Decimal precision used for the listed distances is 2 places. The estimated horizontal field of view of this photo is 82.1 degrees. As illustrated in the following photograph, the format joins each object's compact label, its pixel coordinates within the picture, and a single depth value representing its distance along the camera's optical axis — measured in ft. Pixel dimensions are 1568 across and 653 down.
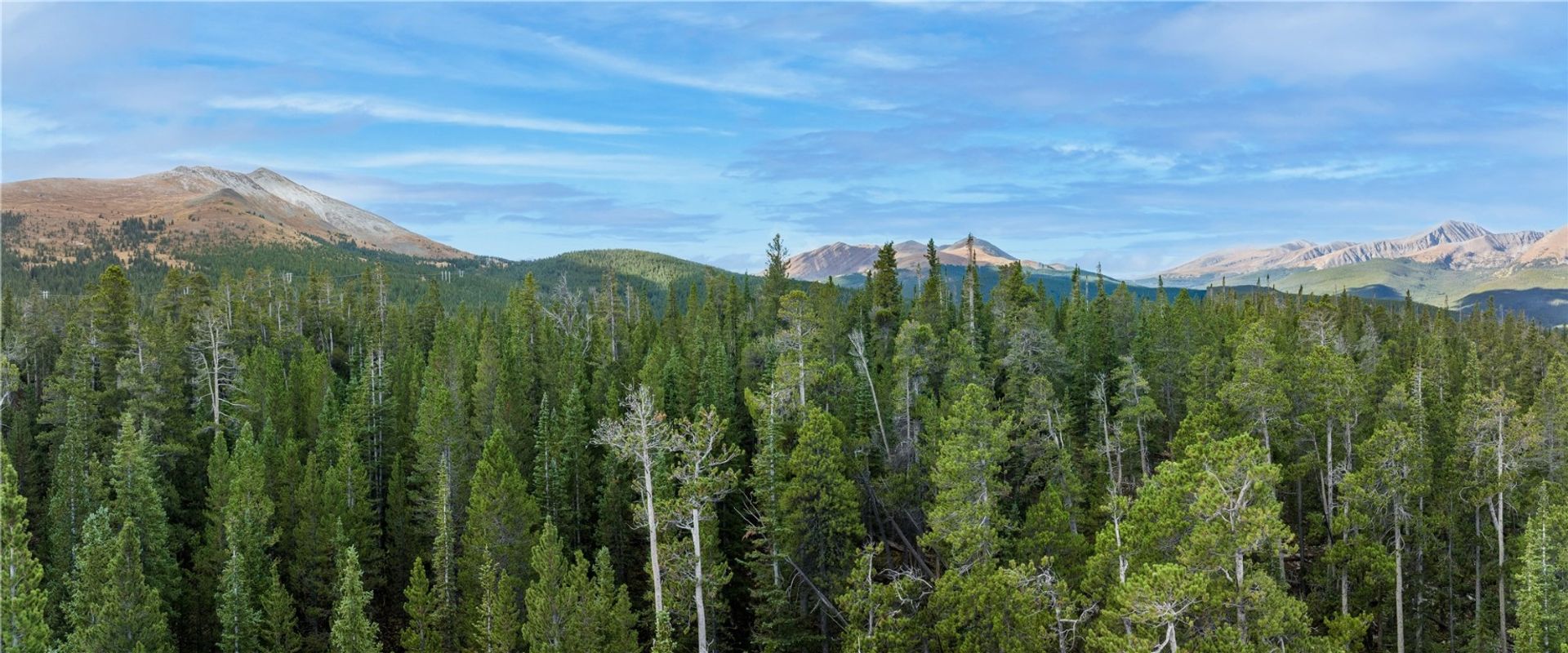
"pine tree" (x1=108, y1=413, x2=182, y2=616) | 140.15
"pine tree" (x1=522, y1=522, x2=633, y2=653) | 121.19
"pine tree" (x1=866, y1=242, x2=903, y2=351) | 253.03
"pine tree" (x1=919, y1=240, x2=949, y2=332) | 240.32
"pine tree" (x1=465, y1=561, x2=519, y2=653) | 126.41
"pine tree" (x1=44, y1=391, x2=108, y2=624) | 141.90
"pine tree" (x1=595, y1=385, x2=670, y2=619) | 117.19
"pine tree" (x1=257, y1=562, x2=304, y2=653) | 132.36
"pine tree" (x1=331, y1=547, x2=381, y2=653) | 114.01
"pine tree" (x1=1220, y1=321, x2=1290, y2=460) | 151.23
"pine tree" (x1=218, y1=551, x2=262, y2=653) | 128.77
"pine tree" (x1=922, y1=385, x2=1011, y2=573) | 126.41
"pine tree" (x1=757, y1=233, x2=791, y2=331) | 260.62
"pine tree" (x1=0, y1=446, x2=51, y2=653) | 85.30
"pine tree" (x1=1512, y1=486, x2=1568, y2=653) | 113.39
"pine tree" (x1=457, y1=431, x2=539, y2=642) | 141.24
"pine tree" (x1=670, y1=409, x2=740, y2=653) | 120.78
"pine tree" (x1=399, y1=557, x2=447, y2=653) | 132.67
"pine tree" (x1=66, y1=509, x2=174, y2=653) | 117.08
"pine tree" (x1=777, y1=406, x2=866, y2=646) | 134.41
